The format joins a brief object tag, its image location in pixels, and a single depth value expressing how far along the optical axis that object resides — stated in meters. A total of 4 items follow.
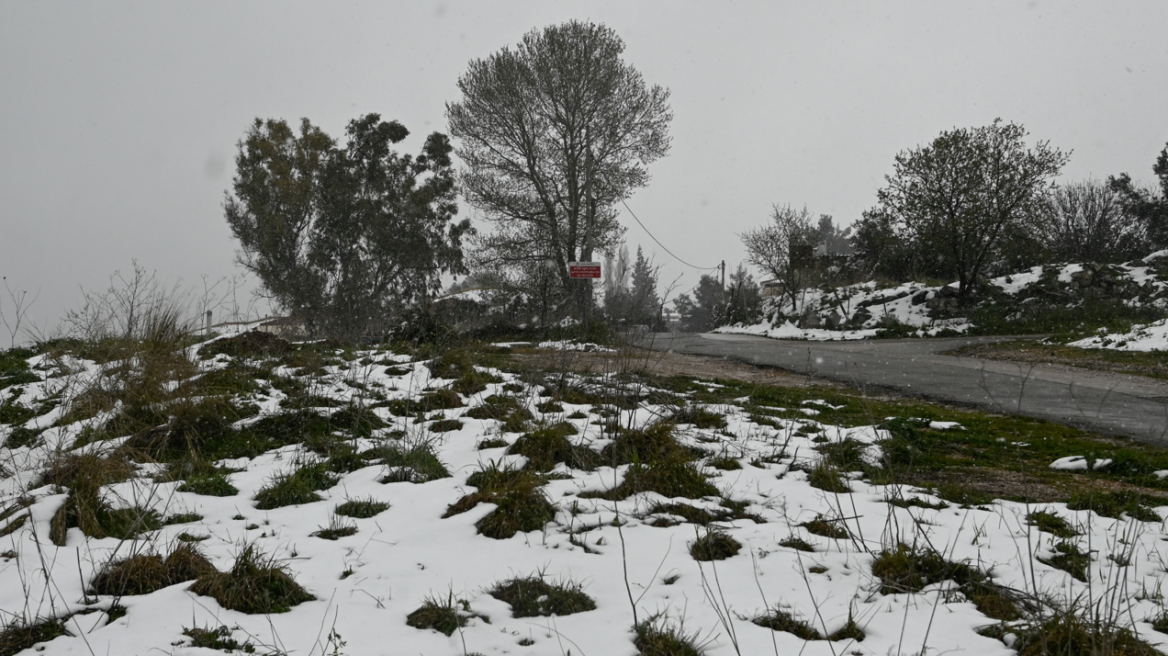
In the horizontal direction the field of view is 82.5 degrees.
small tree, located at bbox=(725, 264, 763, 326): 30.50
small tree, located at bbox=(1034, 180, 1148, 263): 28.44
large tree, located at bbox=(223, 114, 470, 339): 26.38
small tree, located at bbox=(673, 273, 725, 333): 56.43
